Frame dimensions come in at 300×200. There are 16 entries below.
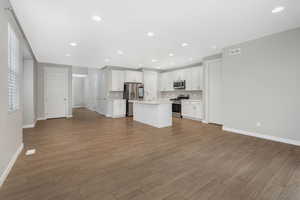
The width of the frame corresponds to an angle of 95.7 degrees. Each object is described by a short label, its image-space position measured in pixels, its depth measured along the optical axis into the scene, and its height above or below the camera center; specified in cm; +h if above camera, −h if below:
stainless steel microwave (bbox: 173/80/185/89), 714 +76
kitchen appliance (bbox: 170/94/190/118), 710 -39
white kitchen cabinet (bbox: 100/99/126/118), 722 -50
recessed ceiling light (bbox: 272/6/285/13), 244 +164
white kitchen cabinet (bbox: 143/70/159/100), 812 +86
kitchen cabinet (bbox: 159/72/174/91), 798 +104
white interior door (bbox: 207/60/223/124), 520 +25
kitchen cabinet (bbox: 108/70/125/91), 732 +103
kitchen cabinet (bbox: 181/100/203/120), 610 -51
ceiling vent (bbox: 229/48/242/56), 416 +148
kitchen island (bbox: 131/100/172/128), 491 -57
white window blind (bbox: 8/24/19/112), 229 +51
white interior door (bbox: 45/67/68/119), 673 +34
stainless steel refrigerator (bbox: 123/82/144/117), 749 +31
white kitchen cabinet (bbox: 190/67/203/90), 636 +100
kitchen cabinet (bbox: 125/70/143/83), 766 +129
